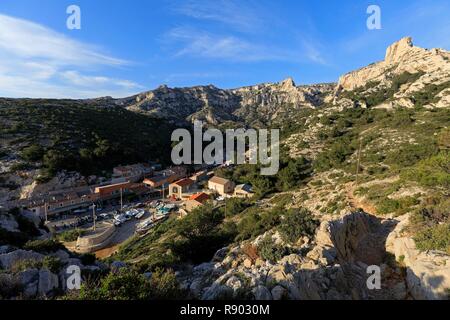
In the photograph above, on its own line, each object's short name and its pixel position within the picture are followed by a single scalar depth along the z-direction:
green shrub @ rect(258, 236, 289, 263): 10.52
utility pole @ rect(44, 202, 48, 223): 38.95
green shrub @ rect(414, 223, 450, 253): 9.45
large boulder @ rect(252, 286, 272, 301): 7.17
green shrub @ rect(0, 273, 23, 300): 6.96
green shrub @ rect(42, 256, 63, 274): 8.41
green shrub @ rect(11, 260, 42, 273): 7.98
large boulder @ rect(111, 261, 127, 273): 9.87
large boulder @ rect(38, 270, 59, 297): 7.56
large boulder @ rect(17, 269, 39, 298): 7.28
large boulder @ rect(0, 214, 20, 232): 13.76
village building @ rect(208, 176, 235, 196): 45.16
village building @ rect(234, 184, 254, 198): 39.72
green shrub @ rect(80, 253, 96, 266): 10.78
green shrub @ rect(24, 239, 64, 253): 11.00
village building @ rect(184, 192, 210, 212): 38.34
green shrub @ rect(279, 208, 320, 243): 11.98
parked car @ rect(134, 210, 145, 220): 39.53
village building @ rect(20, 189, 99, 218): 39.22
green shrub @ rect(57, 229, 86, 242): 30.40
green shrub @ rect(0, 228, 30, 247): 11.96
